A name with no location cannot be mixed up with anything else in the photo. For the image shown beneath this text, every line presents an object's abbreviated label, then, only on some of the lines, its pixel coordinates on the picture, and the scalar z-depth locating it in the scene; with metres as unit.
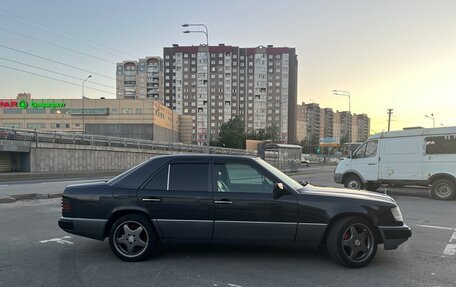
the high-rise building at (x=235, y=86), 151.50
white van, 13.90
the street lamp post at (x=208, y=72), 33.23
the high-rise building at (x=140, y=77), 149.50
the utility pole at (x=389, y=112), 61.91
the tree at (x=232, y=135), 120.06
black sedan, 5.39
